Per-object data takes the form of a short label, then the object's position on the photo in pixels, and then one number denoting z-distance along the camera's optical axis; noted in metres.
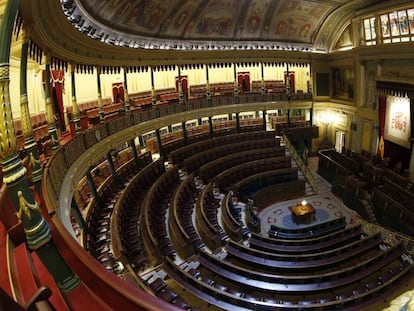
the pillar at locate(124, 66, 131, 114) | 13.47
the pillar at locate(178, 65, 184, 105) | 17.65
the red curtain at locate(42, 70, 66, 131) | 9.95
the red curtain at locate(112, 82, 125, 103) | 18.02
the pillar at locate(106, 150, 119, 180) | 12.07
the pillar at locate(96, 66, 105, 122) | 11.12
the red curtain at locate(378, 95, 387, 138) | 16.89
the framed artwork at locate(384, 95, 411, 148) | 15.27
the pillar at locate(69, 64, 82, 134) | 8.80
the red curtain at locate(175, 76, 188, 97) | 22.21
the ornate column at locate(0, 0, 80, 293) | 1.84
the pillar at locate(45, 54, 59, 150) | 6.76
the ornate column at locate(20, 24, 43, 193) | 3.84
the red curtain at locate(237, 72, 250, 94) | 24.38
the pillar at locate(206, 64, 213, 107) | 19.05
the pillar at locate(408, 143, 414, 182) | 15.11
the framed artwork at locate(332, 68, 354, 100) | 20.28
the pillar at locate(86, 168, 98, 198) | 10.31
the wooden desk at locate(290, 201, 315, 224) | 13.73
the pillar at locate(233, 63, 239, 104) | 20.33
